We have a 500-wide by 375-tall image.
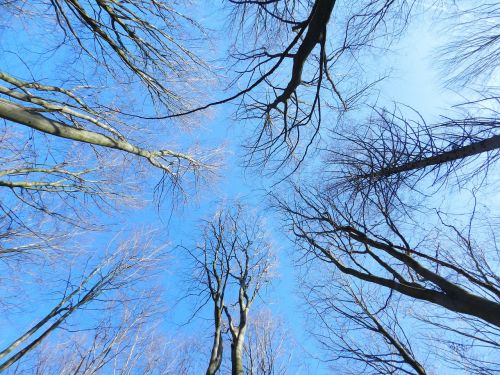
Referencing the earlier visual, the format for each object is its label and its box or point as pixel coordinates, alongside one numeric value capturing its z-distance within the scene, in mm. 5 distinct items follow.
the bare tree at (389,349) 4070
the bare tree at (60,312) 4302
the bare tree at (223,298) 5328
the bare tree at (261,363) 6261
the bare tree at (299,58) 2869
